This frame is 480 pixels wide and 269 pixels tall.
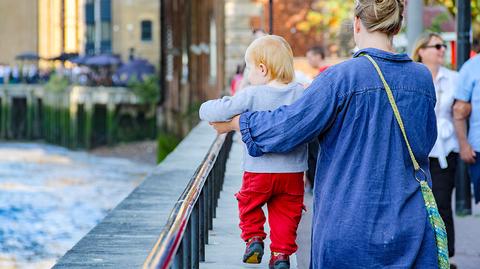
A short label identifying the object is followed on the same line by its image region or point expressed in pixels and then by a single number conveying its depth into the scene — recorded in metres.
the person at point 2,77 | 81.70
